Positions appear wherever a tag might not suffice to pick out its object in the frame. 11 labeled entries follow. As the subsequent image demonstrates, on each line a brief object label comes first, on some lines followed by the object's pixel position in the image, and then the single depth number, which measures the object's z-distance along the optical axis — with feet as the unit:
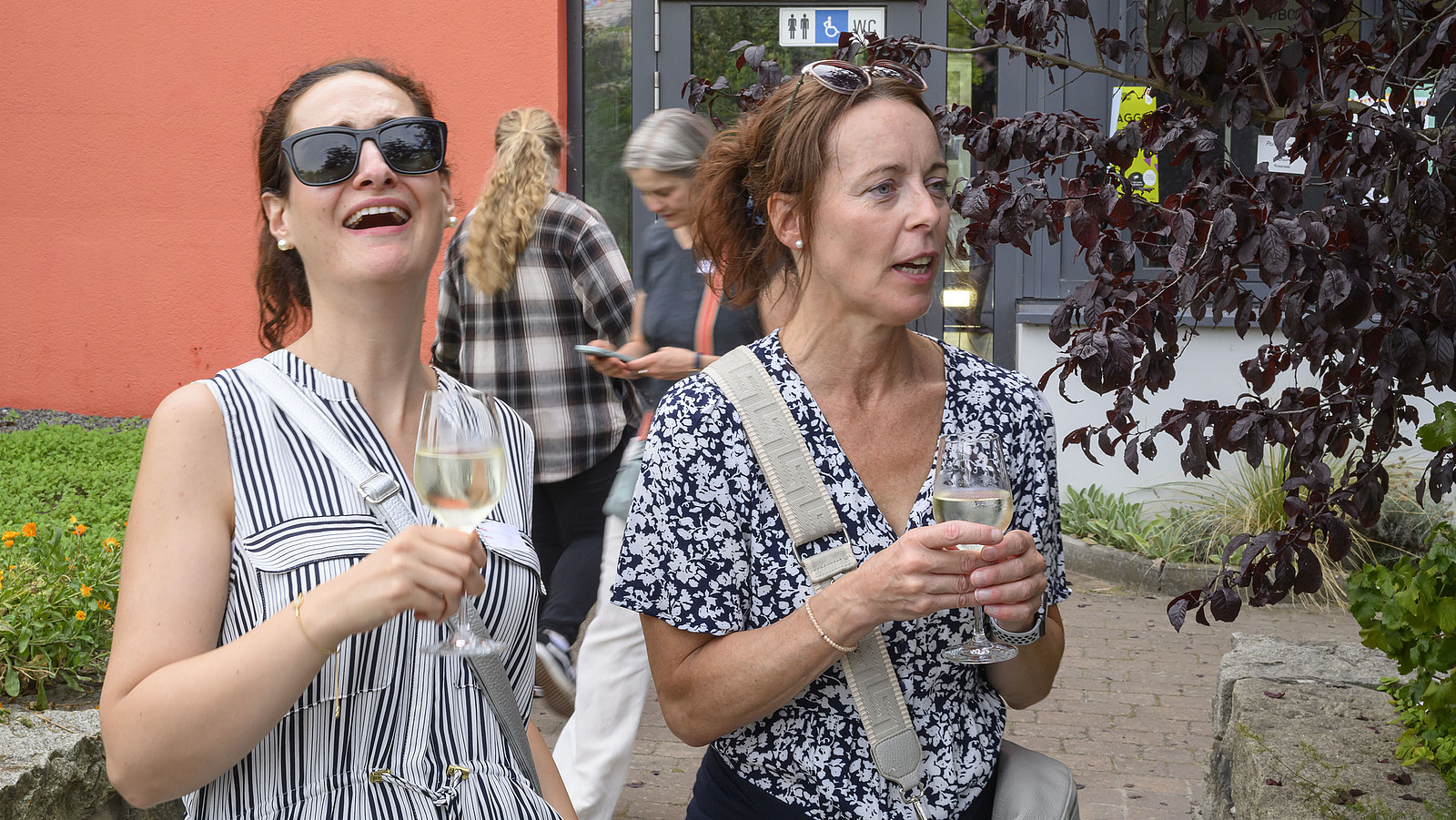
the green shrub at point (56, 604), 11.84
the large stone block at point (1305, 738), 9.83
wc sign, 28.78
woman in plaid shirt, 14.97
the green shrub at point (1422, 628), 9.38
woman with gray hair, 13.04
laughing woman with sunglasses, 5.31
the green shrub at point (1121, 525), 24.77
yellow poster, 23.96
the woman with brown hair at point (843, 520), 6.72
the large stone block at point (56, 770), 9.78
